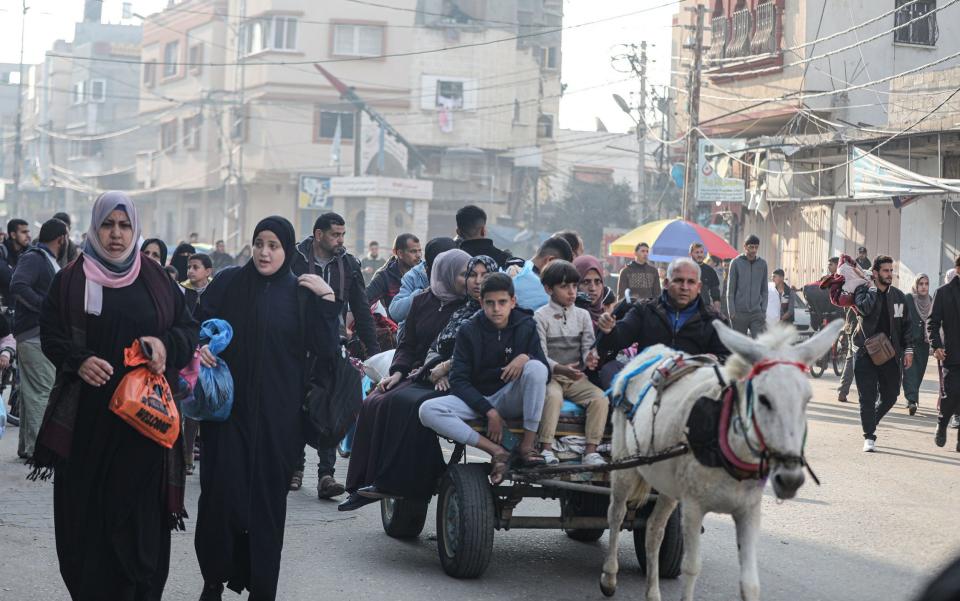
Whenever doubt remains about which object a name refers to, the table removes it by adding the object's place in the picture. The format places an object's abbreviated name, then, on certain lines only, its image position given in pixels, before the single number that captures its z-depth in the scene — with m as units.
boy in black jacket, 6.83
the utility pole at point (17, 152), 68.69
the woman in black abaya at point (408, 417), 7.30
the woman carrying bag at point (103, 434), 5.23
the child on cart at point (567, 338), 7.12
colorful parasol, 22.78
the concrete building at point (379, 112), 56.19
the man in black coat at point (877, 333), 12.42
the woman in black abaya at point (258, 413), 5.81
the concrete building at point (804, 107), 28.83
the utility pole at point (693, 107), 29.69
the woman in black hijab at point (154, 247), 11.86
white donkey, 5.02
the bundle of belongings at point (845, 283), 12.97
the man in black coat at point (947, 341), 12.50
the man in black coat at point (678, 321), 7.03
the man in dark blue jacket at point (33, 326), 10.12
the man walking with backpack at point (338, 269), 9.68
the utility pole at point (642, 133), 42.66
